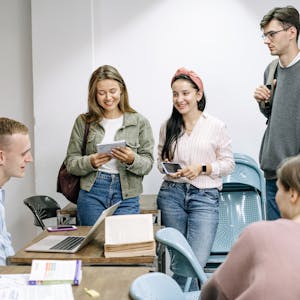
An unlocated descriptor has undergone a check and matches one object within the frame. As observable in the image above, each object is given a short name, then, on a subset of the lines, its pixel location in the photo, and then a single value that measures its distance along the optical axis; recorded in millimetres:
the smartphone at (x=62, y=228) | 3086
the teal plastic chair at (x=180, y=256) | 2611
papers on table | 1963
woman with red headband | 3451
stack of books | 2541
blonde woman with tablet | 3383
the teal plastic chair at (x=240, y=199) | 4180
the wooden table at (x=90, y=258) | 2508
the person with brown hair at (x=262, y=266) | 1586
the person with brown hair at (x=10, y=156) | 2640
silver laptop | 2619
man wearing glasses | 3293
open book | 2111
